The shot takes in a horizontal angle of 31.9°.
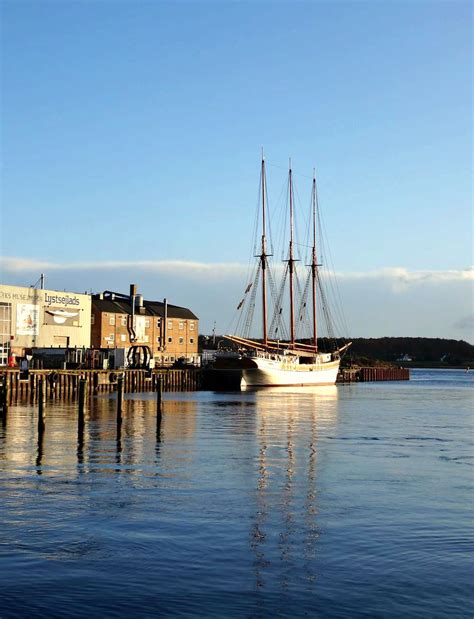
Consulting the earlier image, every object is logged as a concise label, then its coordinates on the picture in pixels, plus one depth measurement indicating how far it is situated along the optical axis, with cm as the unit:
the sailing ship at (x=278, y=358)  10438
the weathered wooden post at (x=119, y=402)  4161
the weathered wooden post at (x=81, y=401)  3934
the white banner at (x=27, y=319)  9062
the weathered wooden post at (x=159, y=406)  4598
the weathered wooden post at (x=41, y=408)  3822
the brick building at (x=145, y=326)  11150
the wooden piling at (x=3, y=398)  5031
